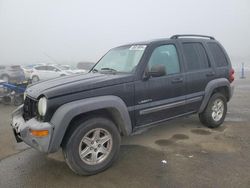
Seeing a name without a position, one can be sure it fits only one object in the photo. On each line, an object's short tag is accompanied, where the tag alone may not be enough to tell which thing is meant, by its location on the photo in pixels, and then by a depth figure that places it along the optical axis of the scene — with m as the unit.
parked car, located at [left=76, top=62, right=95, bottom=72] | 28.97
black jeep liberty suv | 3.03
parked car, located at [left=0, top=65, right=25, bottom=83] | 17.72
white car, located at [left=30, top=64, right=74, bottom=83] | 18.98
